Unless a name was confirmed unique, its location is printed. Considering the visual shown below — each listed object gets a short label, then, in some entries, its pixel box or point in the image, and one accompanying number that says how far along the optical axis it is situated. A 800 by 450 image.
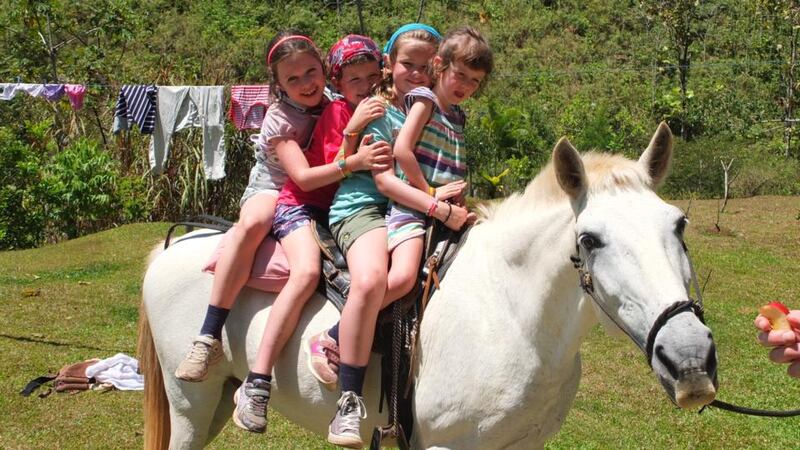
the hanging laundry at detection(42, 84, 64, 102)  12.35
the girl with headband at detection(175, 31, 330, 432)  3.05
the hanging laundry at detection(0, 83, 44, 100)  12.27
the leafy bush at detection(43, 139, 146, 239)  12.70
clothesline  12.12
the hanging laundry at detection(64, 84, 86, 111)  12.54
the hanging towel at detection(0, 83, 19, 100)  12.30
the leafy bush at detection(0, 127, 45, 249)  12.47
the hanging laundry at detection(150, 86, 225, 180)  12.17
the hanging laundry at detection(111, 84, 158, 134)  12.10
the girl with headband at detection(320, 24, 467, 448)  2.83
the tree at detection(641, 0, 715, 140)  17.03
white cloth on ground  6.15
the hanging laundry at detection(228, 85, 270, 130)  11.68
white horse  2.19
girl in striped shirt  2.99
